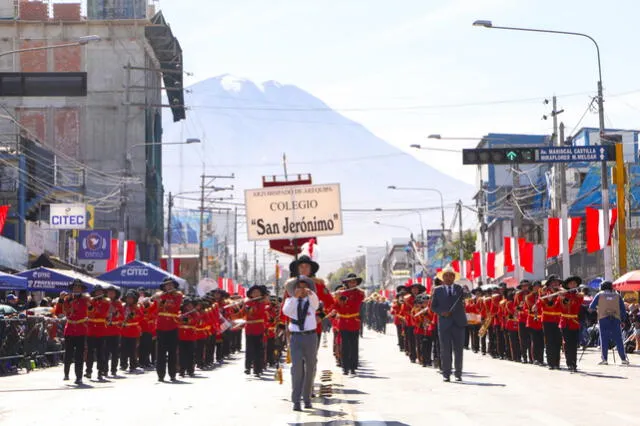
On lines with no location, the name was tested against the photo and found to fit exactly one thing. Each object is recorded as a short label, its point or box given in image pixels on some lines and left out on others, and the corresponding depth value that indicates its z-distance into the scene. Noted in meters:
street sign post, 39.22
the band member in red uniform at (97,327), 24.11
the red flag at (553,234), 45.34
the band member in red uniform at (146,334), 28.78
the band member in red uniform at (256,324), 24.38
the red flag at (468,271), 67.29
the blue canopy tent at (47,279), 34.16
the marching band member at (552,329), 24.78
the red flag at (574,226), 45.06
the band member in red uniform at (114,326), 25.12
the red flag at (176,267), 89.30
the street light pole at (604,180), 37.56
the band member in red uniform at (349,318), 24.12
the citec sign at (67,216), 52.47
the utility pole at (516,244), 52.53
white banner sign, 23.77
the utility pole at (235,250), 125.46
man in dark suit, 21.36
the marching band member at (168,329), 23.47
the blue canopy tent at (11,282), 31.95
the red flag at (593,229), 40.62
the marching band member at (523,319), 27.47
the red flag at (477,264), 64.56
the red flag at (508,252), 56.44
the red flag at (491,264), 60.34
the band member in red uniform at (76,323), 23.67
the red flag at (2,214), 41.44
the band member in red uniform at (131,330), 27.31
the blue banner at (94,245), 57.31
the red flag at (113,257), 51.55
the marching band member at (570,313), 24.15
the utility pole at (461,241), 70.12
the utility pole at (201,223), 84.81
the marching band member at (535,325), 26.52
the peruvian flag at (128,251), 54.08
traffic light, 39.38
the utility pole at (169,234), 68.65
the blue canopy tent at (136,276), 40.41
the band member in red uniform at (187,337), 25.00
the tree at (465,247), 103.31
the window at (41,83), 28.97
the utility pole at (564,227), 43.41
